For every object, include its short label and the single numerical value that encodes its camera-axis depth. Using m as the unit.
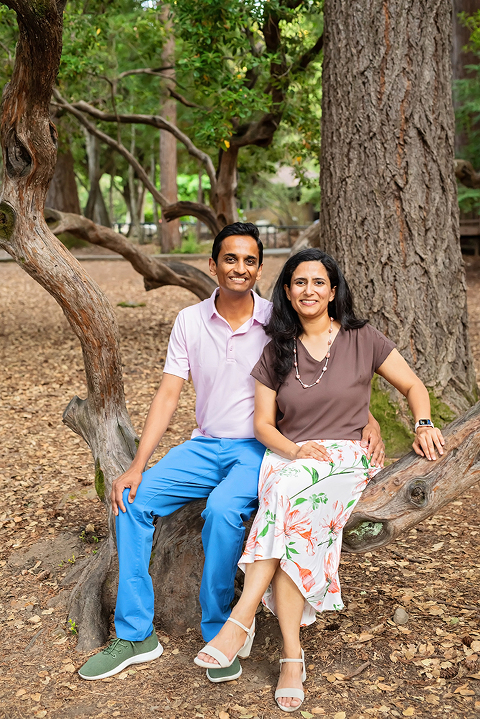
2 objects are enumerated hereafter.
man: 3.00
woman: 2.79
